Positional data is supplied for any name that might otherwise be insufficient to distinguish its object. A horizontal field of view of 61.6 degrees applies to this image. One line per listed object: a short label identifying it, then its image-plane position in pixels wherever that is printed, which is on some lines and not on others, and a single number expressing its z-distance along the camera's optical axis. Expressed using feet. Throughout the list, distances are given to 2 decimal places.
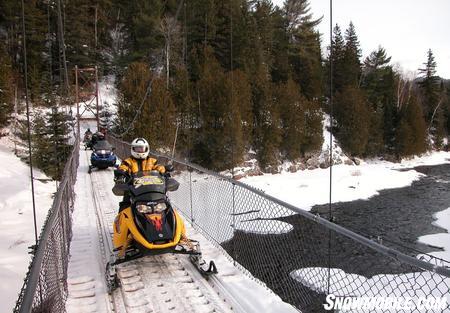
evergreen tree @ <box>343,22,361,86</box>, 131.03
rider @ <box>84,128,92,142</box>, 68.45
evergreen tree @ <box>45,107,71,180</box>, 68.15
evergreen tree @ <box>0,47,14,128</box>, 79.10
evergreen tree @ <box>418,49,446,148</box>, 150.35
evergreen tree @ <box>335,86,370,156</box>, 115.03
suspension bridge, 8.46
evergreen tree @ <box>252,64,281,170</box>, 96.27
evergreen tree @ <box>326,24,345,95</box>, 131.44
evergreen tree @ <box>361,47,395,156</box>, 124.98
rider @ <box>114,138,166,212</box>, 13.92
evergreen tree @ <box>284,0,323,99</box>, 124.77
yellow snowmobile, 11.58
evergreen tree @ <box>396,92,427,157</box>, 125.39
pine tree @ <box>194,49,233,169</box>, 88.69
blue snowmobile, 37.42
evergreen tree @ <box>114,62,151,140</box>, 77.25
